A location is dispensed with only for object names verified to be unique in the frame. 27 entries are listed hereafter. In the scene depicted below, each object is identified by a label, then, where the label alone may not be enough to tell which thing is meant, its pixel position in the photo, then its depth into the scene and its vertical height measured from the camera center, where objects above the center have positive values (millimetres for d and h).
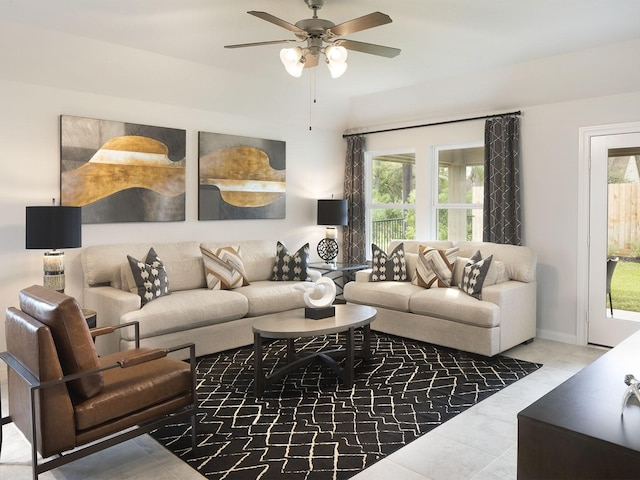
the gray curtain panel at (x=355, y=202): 7016 +384
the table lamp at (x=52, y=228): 3891 +11
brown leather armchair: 2312 -784
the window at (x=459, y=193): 5980 +440
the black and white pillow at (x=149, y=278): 4461 -433
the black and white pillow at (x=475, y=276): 4777 -441
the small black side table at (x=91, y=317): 3867 -671
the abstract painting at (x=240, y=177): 5633 +612
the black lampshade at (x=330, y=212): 6535 +227
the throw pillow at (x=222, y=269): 5152 -410
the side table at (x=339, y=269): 6230 -486
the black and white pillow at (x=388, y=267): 5641 -420
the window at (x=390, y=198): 6703 +438
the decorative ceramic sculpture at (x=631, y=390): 1566 -498
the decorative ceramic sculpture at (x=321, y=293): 4059 -514
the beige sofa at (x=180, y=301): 4211 -652
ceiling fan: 3389 +1304
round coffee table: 3664 -754
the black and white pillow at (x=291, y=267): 5684 -418
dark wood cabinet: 1336 -562
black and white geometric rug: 2760 -1212
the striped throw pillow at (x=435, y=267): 5254 -390
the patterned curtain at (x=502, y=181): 5387 +531
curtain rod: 5477 +1281
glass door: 4672 -85
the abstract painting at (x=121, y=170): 4609 +575
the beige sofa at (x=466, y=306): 4531 -727
